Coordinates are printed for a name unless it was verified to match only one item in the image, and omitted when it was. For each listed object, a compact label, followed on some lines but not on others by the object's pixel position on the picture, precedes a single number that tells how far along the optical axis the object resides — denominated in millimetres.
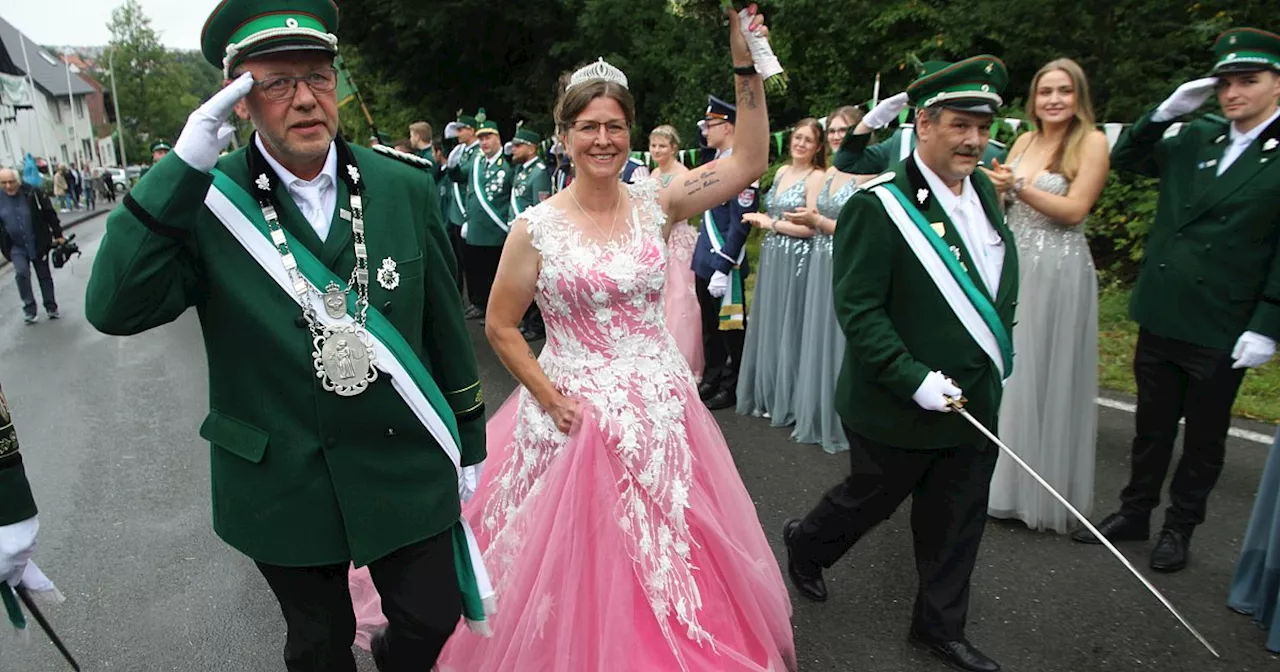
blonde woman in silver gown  4293
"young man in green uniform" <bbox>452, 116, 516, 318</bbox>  9633
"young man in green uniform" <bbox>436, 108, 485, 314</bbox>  10578
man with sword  2982
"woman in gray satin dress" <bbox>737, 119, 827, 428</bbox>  5863
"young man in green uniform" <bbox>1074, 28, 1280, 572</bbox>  3539
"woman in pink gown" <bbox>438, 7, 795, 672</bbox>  2812
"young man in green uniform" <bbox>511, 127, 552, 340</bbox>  9141
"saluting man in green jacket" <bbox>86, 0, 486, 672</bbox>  1993
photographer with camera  11289
